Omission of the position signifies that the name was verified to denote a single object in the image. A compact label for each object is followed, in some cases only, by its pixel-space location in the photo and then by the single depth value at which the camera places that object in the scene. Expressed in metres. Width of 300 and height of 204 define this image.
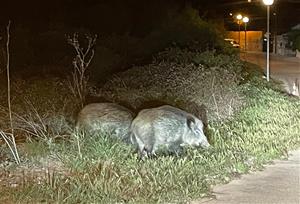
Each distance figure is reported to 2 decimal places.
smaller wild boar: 9.51
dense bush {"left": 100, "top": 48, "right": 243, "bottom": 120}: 12.95
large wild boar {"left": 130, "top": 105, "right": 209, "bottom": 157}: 8.77
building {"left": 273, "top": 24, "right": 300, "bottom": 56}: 47.31
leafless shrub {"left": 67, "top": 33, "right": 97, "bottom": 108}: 13.44
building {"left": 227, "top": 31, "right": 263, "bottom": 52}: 57.16
